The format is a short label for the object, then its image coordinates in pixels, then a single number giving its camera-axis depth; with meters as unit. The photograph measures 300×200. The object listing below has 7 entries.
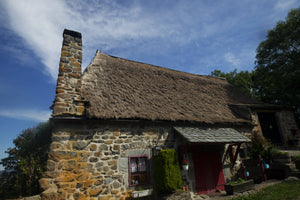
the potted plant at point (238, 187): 6.94
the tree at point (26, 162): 10.74
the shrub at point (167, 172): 6.22
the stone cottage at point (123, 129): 5.77
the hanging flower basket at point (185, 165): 6.89
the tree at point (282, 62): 15.41
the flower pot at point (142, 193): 6.14
